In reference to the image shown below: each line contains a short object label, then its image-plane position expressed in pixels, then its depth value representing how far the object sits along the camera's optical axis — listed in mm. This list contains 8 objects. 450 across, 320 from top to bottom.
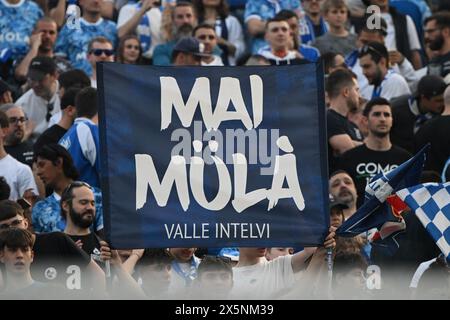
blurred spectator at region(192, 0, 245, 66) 16781
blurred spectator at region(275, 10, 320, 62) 16188
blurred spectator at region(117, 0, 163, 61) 16500
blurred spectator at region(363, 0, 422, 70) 16828
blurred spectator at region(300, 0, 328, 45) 17122
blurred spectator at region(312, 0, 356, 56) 16562
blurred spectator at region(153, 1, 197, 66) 15961
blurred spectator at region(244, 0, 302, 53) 16703
